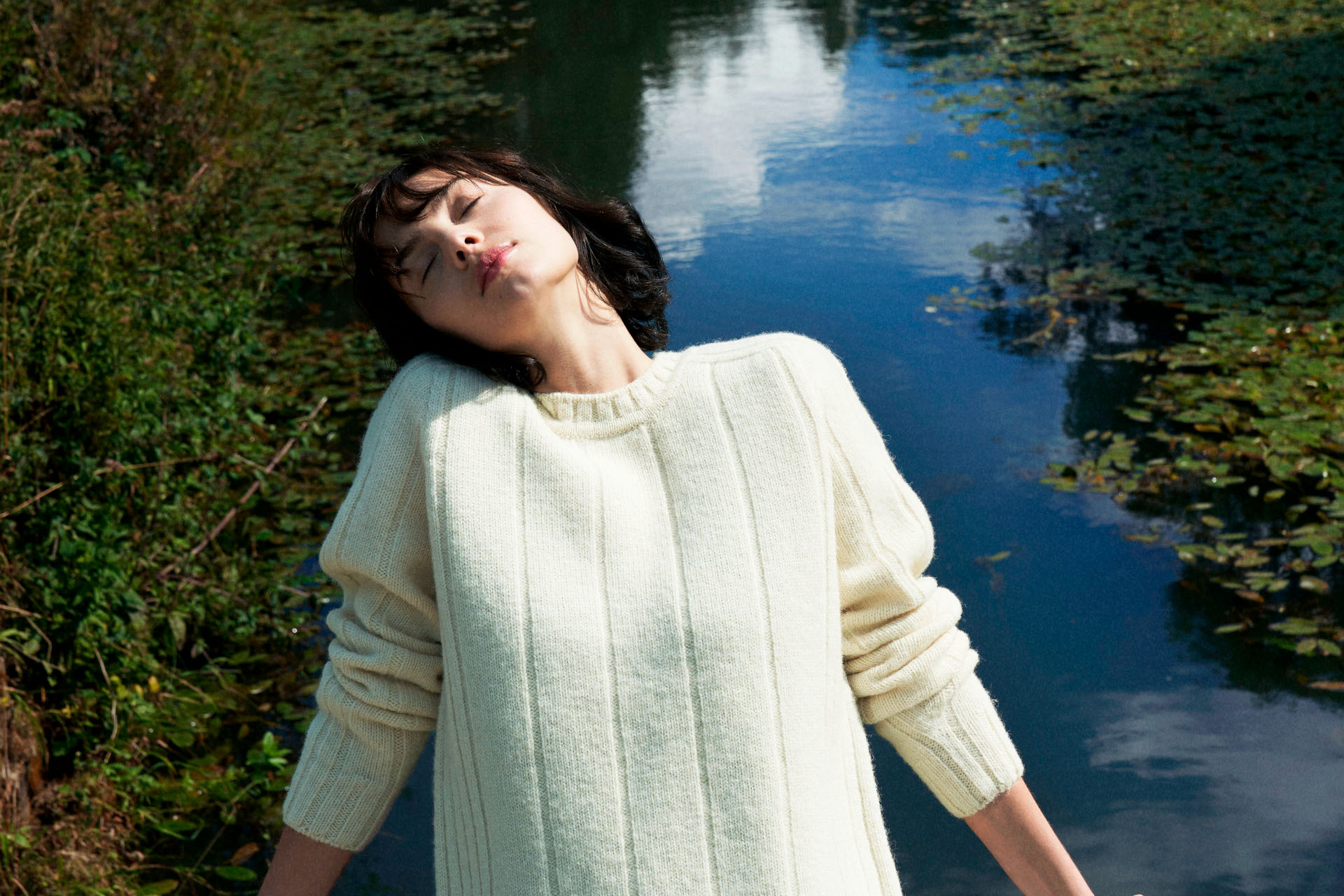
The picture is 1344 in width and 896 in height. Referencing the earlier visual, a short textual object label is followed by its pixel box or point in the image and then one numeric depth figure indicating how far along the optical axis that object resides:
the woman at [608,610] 1.16
